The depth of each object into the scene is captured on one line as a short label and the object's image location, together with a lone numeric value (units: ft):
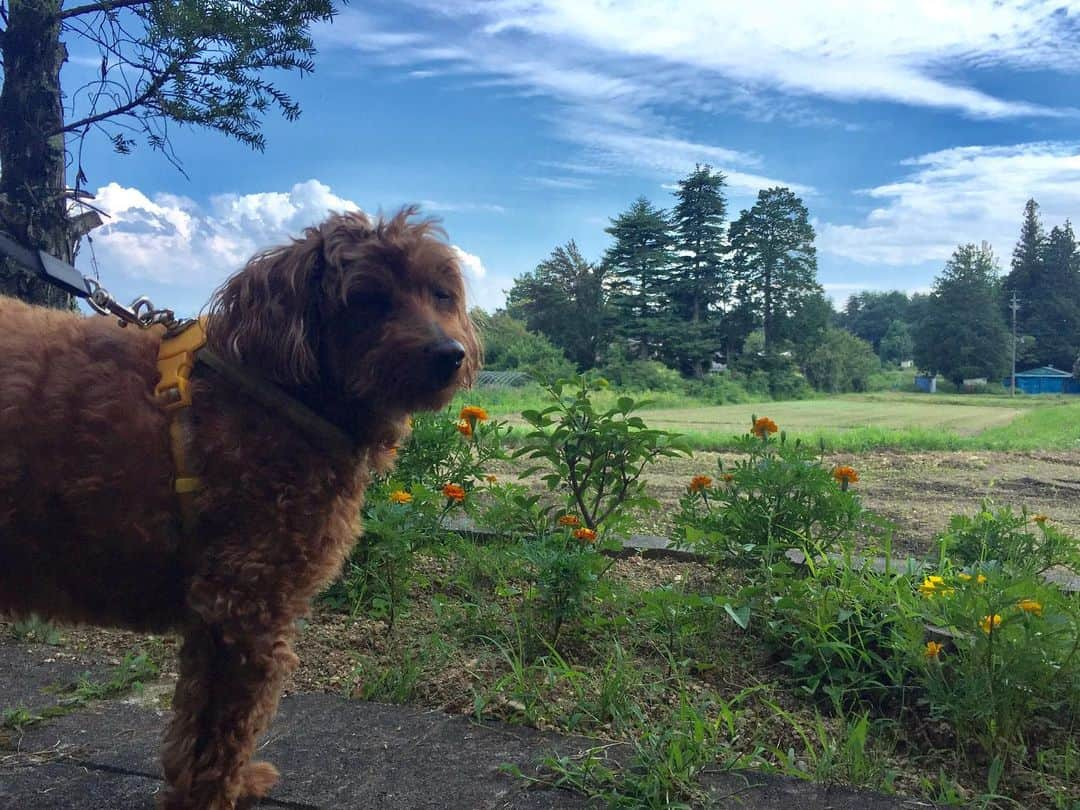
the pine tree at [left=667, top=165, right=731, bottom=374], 103.45
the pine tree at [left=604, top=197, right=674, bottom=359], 105.91
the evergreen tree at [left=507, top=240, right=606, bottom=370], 108.47
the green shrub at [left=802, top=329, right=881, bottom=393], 107.24
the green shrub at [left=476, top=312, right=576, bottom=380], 72.59
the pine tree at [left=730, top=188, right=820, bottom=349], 107.24
